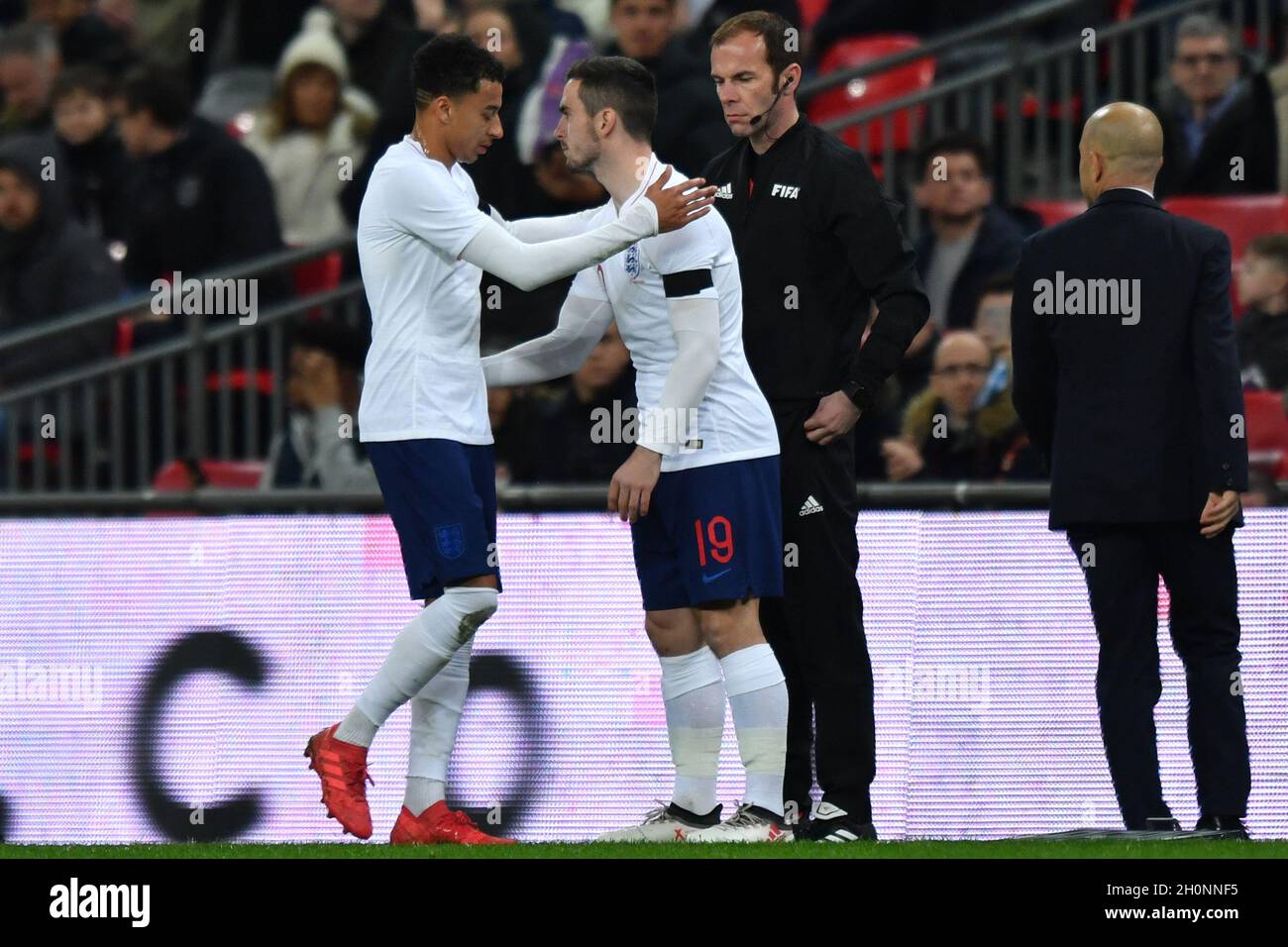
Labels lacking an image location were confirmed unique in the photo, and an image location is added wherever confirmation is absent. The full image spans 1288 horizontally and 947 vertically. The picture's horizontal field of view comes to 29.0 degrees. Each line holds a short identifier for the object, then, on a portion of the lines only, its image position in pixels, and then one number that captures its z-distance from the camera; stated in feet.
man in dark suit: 23.30
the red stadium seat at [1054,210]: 37.37
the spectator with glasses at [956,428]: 31.04
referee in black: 23.94
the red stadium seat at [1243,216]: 37.65
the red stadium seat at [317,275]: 40.93
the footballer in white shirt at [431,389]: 22.88
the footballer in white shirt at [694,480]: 22.77
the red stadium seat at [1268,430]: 31.86
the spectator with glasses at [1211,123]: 37.60
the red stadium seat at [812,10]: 46.58
